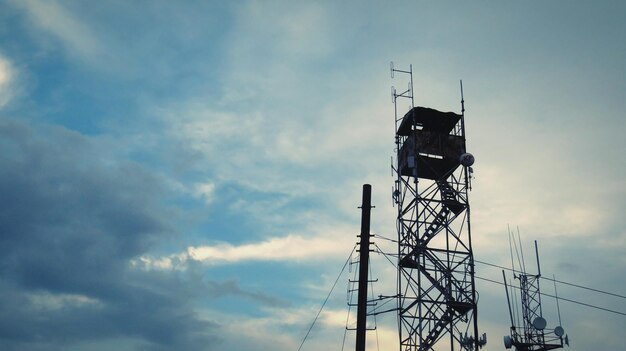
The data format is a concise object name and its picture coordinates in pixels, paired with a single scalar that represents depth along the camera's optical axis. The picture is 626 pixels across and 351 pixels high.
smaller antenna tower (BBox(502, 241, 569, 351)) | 41.50
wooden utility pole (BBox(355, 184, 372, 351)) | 27.58
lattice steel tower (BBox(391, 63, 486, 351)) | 36.31
